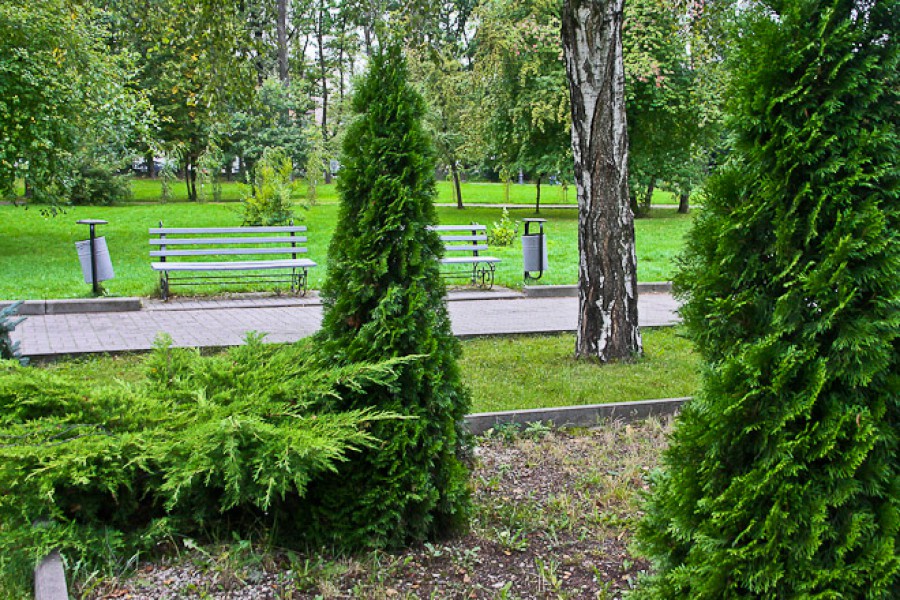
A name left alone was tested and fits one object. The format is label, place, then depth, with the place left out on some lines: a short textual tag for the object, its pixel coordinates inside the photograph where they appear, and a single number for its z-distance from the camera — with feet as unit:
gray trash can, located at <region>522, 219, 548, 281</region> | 43.80
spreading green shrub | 9.93
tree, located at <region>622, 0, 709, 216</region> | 79.71
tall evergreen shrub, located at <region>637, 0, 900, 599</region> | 6.41
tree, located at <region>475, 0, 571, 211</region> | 68.03
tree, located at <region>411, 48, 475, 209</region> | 88.33
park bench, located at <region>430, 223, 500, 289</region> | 42.93
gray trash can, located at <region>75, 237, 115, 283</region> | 35.45
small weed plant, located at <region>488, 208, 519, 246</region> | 67.36
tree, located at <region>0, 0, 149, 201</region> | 45.14
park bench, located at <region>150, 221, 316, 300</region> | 38.32
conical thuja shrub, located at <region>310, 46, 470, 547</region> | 11.13
